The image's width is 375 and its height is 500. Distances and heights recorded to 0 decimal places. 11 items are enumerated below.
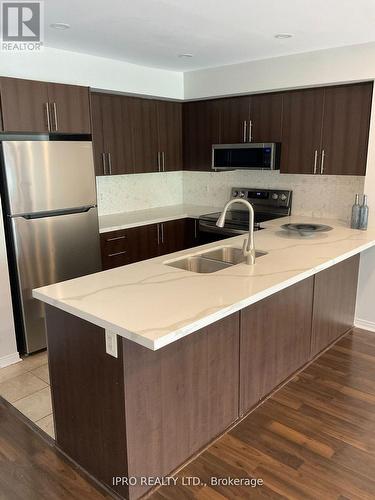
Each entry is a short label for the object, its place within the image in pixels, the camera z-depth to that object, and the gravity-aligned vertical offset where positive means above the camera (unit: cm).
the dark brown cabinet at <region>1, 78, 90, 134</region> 302 +31
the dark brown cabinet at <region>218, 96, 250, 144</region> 420 +29
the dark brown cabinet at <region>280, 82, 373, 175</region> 353 +16
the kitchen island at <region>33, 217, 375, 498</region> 185 -102
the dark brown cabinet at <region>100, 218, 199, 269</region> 388 -89
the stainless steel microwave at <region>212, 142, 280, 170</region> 401 -7
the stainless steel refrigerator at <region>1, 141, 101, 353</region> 311 -52
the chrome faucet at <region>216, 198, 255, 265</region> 242 -58
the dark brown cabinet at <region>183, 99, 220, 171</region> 447 +18
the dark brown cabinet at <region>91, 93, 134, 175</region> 394 +13
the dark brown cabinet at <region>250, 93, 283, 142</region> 398 +30
